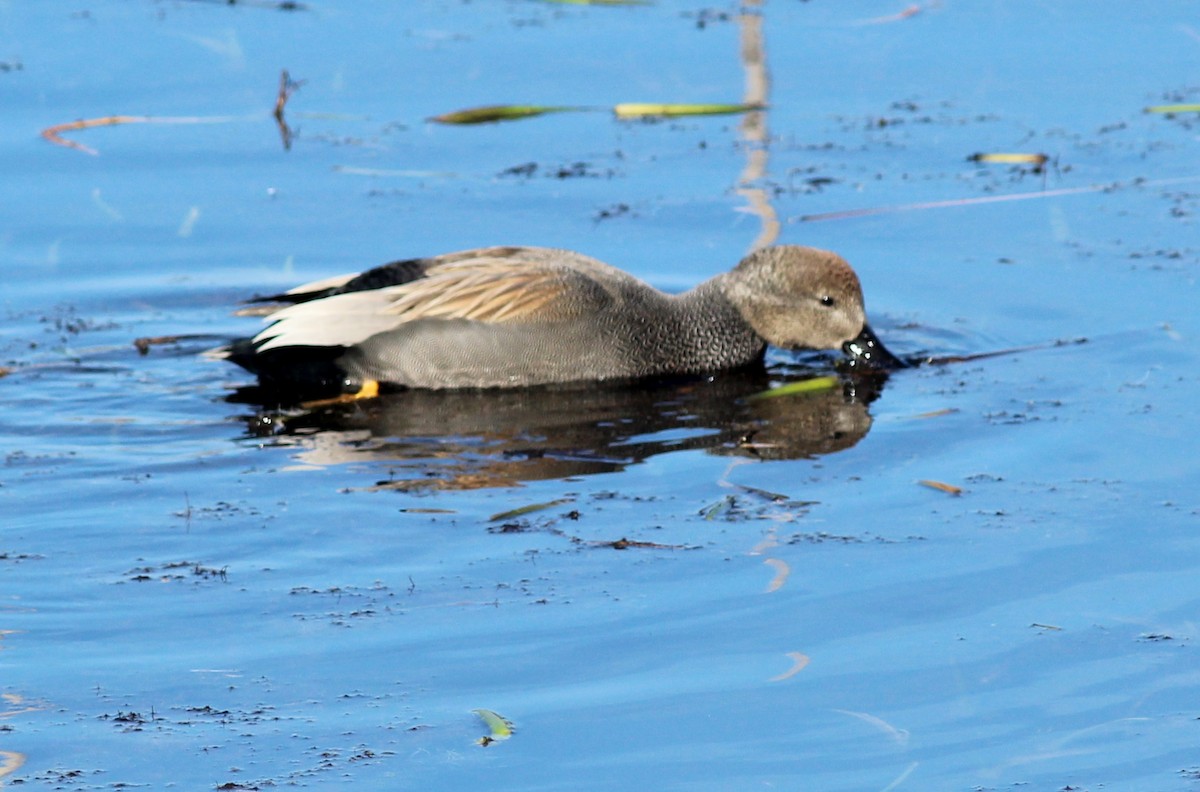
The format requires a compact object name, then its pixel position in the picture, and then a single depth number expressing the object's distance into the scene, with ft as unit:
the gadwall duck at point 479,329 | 54.65
